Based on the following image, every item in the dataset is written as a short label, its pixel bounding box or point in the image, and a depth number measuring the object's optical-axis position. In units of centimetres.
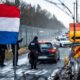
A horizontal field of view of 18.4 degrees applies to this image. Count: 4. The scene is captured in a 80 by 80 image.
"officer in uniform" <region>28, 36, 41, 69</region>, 1249
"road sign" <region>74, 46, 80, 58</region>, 823
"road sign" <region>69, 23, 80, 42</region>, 1169
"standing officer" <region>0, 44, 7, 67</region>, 1364
